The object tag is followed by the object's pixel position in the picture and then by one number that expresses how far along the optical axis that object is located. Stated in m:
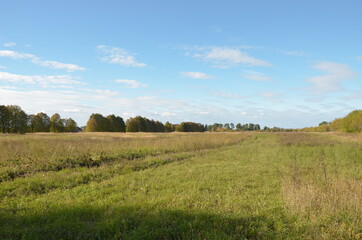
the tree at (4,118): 55.09
